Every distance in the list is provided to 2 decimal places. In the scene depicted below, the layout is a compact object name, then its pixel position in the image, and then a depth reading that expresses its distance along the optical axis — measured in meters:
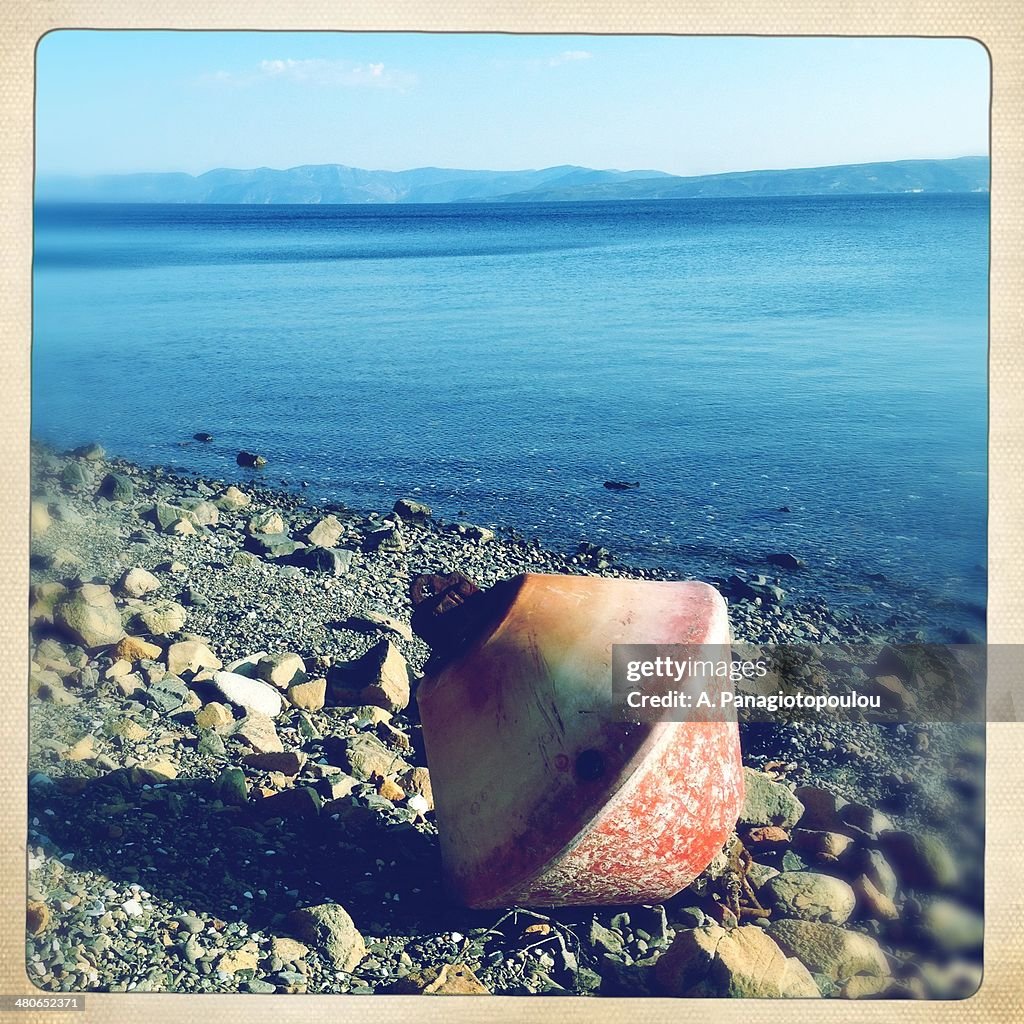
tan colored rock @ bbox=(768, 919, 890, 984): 2.88
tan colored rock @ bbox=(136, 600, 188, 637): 4.04
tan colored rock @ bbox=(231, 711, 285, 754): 3.53
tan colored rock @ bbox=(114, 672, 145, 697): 3.63
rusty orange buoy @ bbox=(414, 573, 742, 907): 2.65
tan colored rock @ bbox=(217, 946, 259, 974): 2.80
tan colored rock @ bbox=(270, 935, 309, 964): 2.83
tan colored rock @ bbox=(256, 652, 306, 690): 3.87
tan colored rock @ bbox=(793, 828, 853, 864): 3.23
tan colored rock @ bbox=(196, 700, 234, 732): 3.56
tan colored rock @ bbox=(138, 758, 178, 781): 3.31
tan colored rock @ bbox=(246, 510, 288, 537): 5.55
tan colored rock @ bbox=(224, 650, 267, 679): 3.91
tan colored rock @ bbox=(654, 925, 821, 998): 2.76
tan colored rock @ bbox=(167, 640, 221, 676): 3.79
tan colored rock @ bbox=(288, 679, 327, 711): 3.81
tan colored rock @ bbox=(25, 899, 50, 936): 2.84
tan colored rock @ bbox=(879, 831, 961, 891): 3.10
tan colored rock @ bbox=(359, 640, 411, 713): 3.87
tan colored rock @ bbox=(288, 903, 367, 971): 2.86
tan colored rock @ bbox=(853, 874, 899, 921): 3.10
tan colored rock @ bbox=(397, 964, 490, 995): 2.79
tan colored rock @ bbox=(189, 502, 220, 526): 5.57
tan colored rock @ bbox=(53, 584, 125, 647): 3.73
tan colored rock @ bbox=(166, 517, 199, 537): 5.14
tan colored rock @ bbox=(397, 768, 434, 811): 3.48
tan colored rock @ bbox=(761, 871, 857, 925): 3.04
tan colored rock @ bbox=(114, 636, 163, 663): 3.76
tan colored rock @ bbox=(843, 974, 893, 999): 2.83
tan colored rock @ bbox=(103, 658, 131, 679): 3.66
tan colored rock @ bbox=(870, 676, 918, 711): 4.03
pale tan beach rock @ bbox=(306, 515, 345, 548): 5.50
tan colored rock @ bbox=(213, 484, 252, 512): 6.13
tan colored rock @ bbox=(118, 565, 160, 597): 4.35
